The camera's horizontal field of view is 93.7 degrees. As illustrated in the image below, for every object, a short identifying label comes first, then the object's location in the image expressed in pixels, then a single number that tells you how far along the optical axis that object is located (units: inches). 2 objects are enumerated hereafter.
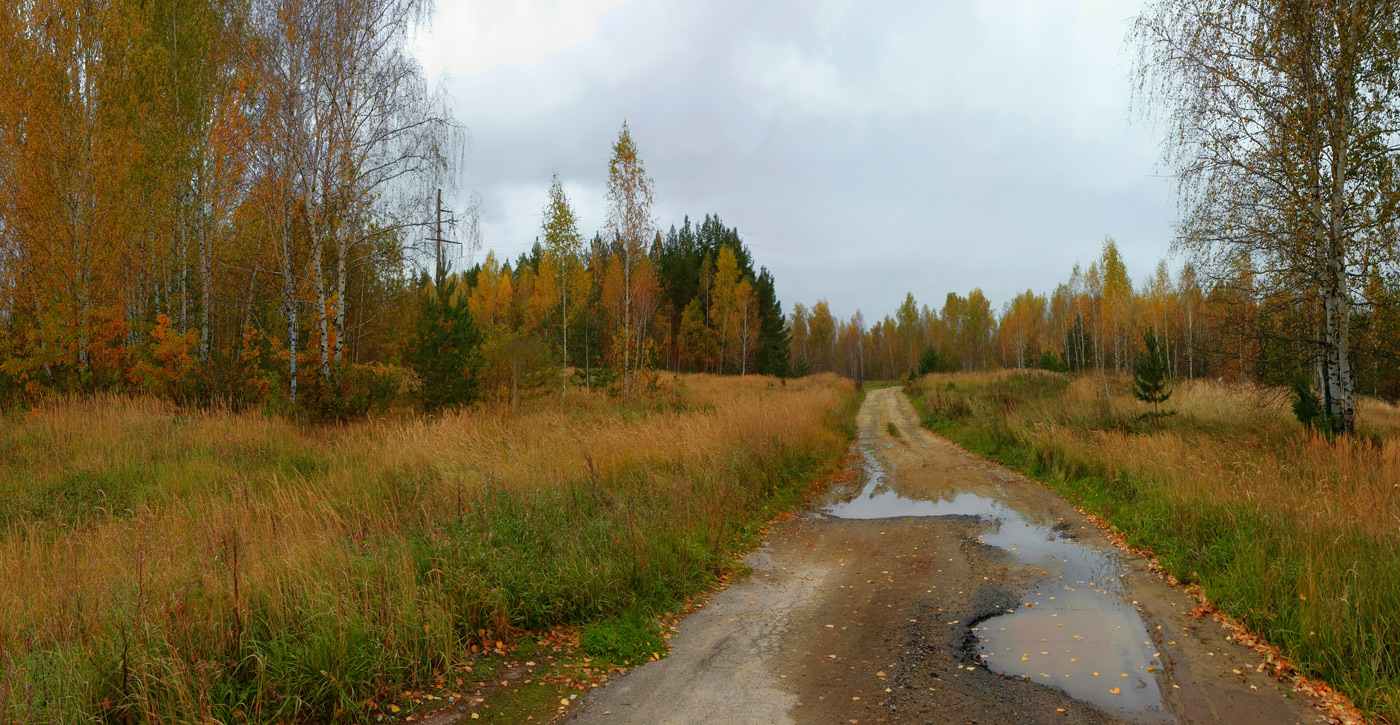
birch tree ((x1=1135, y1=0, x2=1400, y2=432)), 390.6
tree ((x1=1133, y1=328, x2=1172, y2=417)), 599.2
